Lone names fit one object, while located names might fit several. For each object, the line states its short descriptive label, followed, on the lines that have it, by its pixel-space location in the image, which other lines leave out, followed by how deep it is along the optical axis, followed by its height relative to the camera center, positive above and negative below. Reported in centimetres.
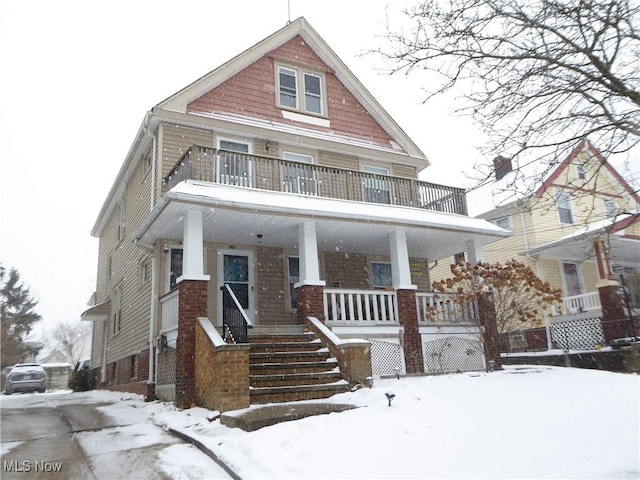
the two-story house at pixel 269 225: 955 +303
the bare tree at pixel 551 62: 529 +315
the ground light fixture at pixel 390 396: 638 -52
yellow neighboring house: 1388 +336
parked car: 2206 -30
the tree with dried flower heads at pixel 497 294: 1083 +121
